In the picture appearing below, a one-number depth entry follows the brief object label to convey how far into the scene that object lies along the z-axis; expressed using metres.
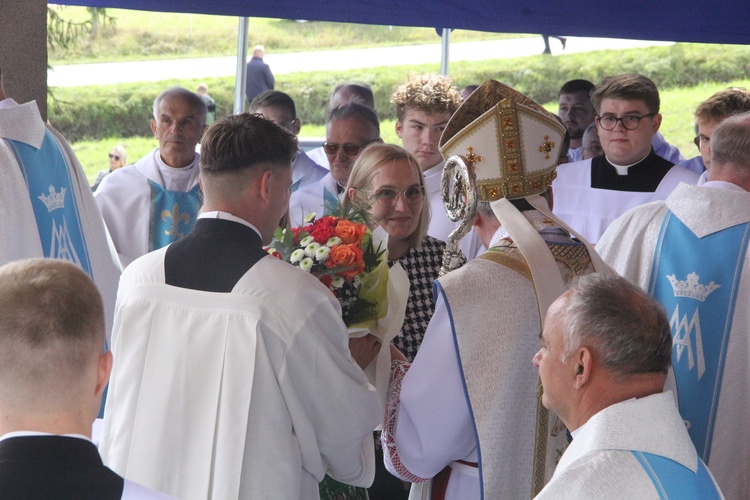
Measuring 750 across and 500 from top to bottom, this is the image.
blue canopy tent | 7.73
